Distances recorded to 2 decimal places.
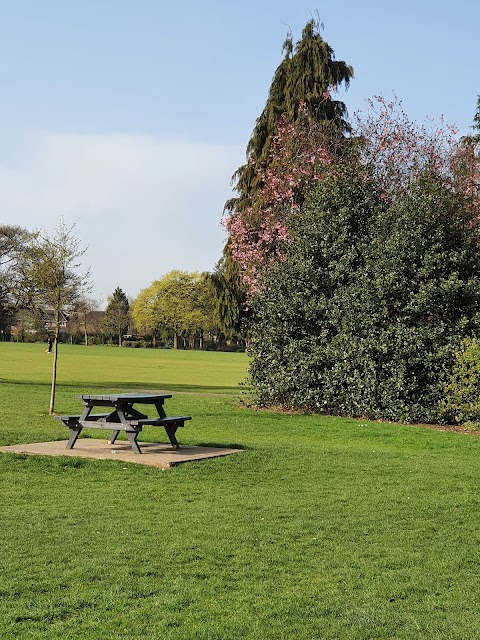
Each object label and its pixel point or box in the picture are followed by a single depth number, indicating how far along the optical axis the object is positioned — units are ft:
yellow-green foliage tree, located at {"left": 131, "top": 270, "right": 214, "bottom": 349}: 391.04
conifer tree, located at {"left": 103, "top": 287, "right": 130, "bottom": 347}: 418.92
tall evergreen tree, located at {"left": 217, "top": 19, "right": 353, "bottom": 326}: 104.53
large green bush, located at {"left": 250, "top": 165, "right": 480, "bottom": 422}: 68.95
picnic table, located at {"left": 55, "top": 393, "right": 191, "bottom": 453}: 40.93
